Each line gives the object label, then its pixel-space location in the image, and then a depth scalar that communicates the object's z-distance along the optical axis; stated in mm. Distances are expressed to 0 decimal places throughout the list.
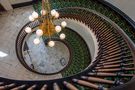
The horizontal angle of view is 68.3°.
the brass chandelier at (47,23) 2888
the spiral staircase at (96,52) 1786
